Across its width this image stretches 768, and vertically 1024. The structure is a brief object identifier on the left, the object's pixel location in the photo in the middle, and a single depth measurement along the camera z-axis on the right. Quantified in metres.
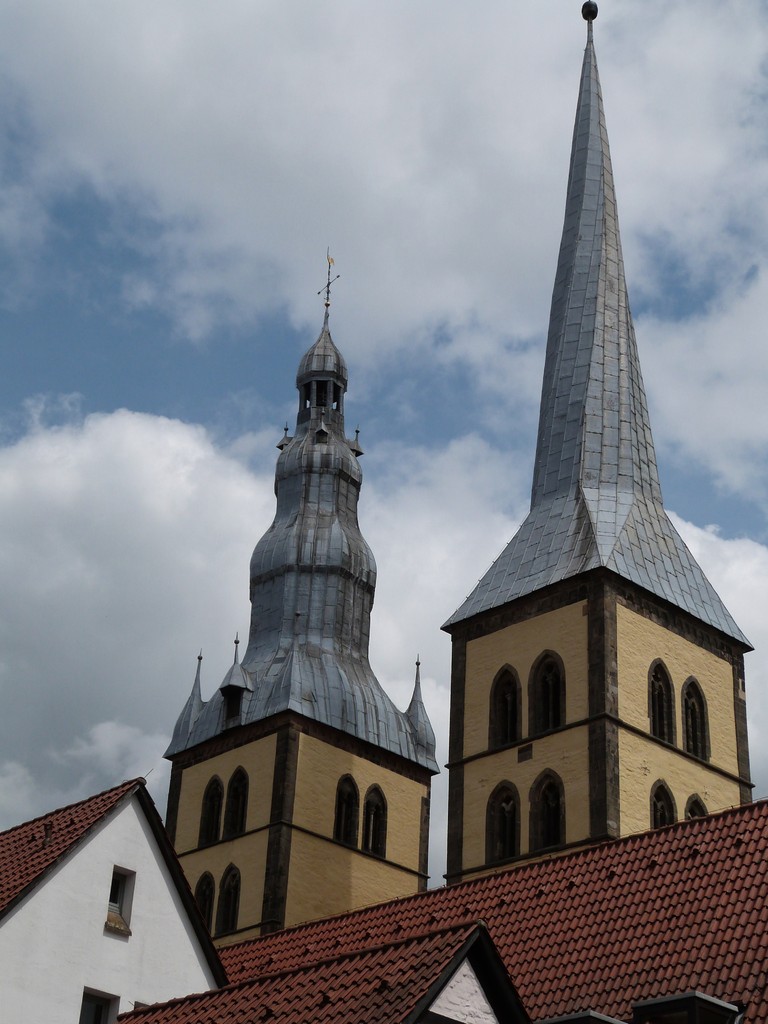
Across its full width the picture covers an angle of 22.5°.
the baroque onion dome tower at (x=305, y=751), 48.12
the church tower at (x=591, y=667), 39.84
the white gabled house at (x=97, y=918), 22.30
